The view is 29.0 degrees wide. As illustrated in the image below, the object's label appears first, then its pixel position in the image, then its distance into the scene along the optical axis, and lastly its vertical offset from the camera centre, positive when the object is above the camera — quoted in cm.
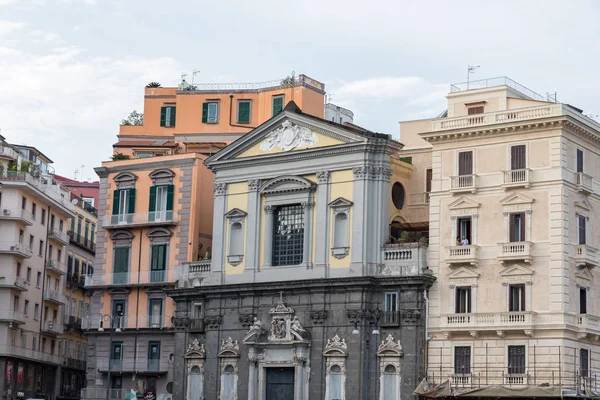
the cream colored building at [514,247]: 5691 +923
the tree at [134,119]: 8531 +2189
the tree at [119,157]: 7981 +1780
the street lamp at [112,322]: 7279 +612
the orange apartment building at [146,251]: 7244 +1063
